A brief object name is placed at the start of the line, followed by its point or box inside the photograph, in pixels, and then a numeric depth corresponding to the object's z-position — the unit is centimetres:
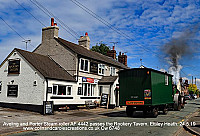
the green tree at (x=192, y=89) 11944
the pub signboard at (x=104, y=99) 2648
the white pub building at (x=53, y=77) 1973
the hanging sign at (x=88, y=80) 2483
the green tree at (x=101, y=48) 5637
